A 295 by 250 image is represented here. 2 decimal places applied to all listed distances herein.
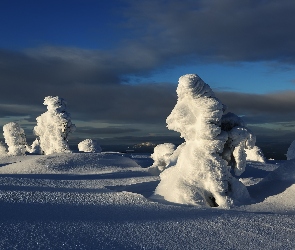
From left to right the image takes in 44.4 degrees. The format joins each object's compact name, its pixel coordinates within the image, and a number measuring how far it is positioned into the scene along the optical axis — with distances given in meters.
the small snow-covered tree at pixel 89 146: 27.62
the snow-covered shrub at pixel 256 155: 24.31
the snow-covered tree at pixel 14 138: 27.58
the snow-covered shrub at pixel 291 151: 23.98
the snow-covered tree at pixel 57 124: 23.62
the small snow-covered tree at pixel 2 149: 29.61
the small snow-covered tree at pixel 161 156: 14.99
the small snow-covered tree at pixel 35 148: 27.98
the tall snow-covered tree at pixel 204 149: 9.11
